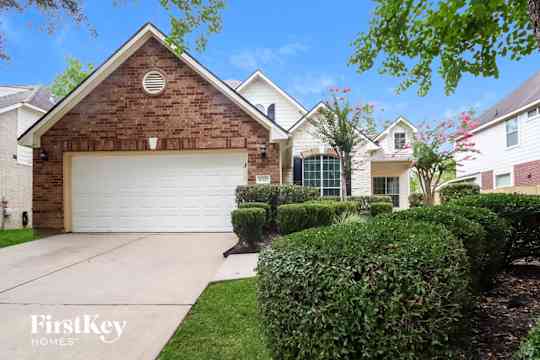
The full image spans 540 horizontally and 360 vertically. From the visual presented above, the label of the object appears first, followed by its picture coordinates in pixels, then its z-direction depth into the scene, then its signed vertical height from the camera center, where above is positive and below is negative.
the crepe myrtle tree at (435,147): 13.76 +1.64
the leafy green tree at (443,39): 4.92 +2.50
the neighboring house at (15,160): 13.62 +1.24
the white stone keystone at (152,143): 9.43 +1.29
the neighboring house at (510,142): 14.95 +2.16
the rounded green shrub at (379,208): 10.59 -0.84
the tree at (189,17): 6.03 +3.31
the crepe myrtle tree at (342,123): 11.56 +2.34
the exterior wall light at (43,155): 9.43 +0.96
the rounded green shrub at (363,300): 1.73 -0.67
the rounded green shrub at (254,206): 7.47 -0.51
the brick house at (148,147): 9.39 +1.16
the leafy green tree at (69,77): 22.70 +8.03
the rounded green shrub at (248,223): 6.43 -0.80
